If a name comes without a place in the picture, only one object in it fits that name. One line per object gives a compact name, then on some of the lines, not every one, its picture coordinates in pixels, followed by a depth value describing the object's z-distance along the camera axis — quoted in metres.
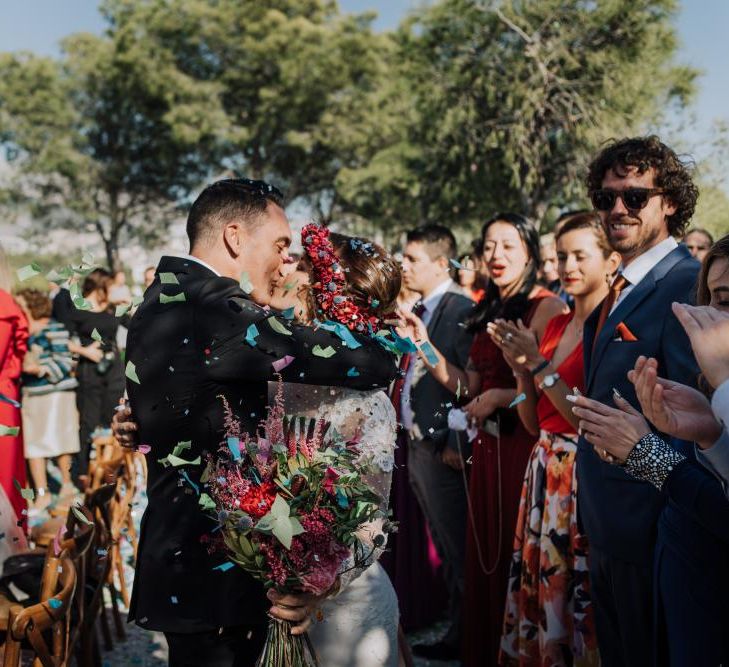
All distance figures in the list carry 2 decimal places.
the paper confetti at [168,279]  2.51
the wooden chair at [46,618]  2.62
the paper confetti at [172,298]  2.46
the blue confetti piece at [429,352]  3.34
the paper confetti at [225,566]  2.21
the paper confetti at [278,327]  2.35
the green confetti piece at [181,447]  2.40
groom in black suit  2.39
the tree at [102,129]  30.39
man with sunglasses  2.79
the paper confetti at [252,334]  2.34
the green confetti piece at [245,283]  2.43
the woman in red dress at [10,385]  4.82
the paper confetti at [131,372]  2.49
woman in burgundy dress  4.36
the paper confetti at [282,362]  2.32
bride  2.55
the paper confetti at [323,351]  2.38
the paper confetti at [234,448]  2.07
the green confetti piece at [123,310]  2.44
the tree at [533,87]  22.72
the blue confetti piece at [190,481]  2.35
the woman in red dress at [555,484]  3.58
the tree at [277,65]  29.36
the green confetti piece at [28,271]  2.31
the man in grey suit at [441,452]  4.84
